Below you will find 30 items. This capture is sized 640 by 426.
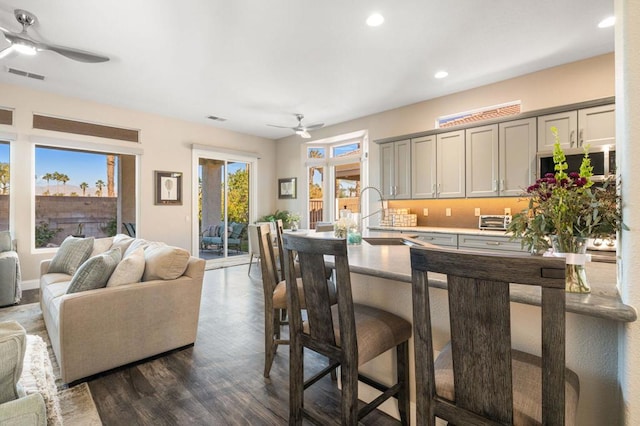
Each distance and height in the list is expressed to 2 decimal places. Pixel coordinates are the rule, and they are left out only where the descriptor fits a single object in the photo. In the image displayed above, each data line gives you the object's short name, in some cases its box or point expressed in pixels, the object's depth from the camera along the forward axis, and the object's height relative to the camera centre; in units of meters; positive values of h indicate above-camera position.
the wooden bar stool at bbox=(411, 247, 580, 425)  0.78 -0.39
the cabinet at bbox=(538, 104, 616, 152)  3.31 +0.96
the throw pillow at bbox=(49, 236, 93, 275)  3.46 -0.48
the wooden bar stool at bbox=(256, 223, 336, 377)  2.21 -0.58
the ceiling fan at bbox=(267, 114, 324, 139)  5.63 +1.55
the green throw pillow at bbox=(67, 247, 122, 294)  2.31 -0.47
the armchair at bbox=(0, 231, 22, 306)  3.71 -0.80
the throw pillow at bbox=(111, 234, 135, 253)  3.54 -0.34
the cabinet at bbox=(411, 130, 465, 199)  4.43 +0.70
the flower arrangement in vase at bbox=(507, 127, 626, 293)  1.01 -0.02
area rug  1.43 -1.22
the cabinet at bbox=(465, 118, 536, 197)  3.81 +0.71
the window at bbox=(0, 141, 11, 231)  4.62 +0.46
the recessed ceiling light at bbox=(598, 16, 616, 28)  2.88 +1.82
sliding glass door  6.78 +0.15
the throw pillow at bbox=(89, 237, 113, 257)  3.64 -0.39
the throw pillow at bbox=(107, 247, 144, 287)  2.43 -0.47
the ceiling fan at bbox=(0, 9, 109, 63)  2.77 +1.58
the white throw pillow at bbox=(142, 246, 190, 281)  2.58 -0.43
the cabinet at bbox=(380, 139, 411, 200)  5.00 +0.73
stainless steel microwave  3.18 +0.56
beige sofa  2.15 -0.83
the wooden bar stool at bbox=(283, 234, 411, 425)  1.35 -0.59
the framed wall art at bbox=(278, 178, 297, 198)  7.55 +0.64
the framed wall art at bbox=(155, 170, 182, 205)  5.98 +0.52
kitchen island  1.00 -0.47
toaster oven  4.04 -0.13
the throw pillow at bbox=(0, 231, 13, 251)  4.13 -0.37
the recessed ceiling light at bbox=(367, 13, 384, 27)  2.84 +1.84
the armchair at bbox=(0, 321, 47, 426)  0.75 -0.47
